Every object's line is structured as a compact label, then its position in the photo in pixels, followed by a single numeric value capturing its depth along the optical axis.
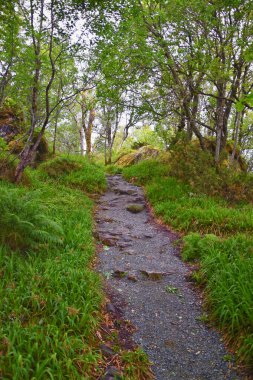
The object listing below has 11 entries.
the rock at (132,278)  5.96
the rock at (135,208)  10.92
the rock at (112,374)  3.43
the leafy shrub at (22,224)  5.30
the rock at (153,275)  6.10
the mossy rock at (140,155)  19.44
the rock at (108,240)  7.73
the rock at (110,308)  4.79
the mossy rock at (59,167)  12.68
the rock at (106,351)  3.79
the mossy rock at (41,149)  13.81
